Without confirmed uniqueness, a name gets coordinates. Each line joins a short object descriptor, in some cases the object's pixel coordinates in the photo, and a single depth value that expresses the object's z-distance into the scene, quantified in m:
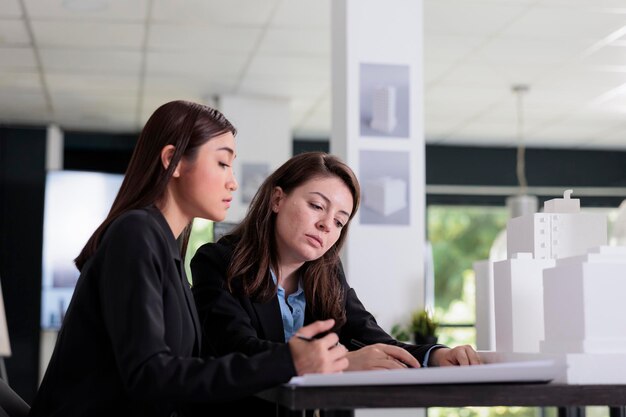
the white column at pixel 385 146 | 4.48
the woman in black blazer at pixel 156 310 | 1.32
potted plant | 4.35
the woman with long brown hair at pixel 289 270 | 1.88
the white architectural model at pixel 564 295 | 1.51
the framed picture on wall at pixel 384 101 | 4.53
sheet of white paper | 1.28
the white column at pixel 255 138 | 7.18
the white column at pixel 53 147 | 8.27
